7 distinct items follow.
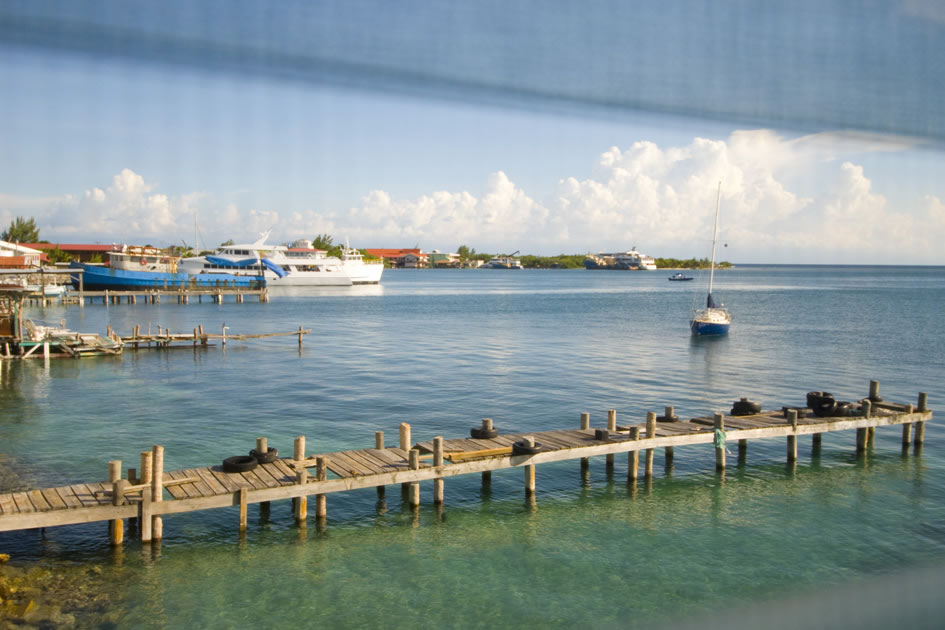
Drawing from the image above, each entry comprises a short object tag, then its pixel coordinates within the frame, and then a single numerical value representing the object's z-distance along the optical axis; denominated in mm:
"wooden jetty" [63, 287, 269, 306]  74325
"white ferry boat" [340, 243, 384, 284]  117688
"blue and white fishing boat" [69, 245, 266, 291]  85250
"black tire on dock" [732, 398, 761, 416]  20453
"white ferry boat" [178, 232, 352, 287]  97812
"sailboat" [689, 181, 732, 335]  50156
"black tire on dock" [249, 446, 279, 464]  15344
